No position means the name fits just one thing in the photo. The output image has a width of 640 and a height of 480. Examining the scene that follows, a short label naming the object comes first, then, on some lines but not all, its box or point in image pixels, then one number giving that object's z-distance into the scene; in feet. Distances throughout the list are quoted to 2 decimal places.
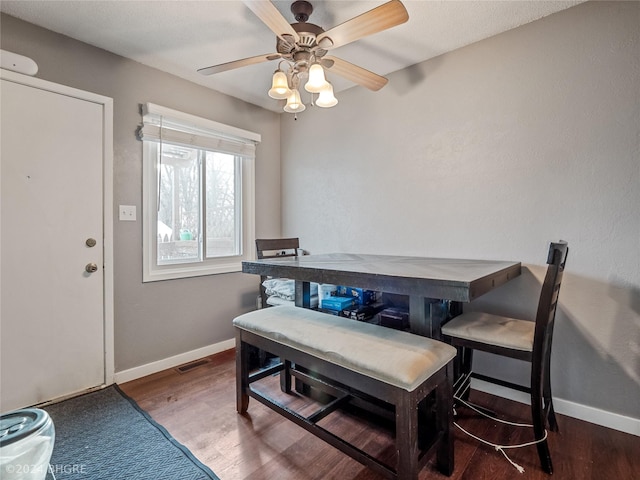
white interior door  5.87
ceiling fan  4.30
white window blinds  7.57
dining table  3.80
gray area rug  4.47
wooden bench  3.68
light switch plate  7.33
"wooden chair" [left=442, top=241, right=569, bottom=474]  4.33
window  7.80
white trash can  2.07
